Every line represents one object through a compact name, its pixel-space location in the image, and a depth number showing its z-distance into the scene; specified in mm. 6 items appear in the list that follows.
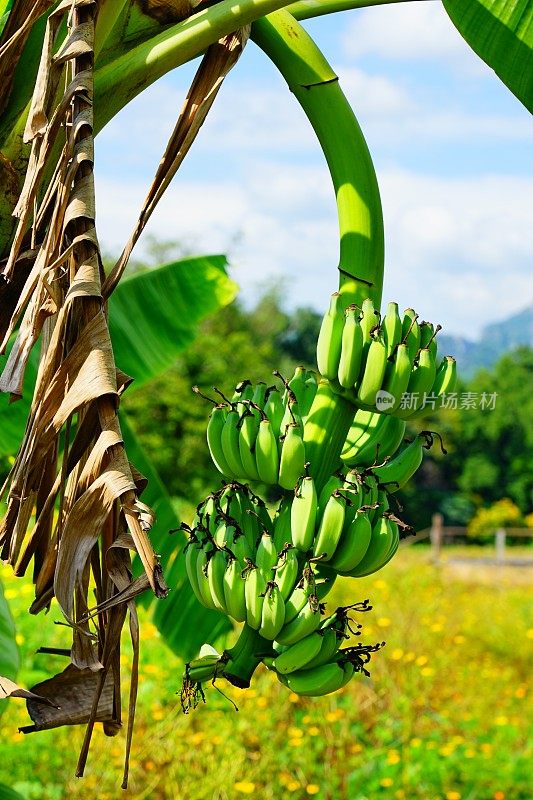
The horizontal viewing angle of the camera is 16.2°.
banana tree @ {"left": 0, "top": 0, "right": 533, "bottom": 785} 2592
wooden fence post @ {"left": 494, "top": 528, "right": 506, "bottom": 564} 28666
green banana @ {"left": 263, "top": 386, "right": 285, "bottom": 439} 2830
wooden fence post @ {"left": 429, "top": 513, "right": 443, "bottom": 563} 23725
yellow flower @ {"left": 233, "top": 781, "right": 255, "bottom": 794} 5500
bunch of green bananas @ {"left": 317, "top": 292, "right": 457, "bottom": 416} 2742
